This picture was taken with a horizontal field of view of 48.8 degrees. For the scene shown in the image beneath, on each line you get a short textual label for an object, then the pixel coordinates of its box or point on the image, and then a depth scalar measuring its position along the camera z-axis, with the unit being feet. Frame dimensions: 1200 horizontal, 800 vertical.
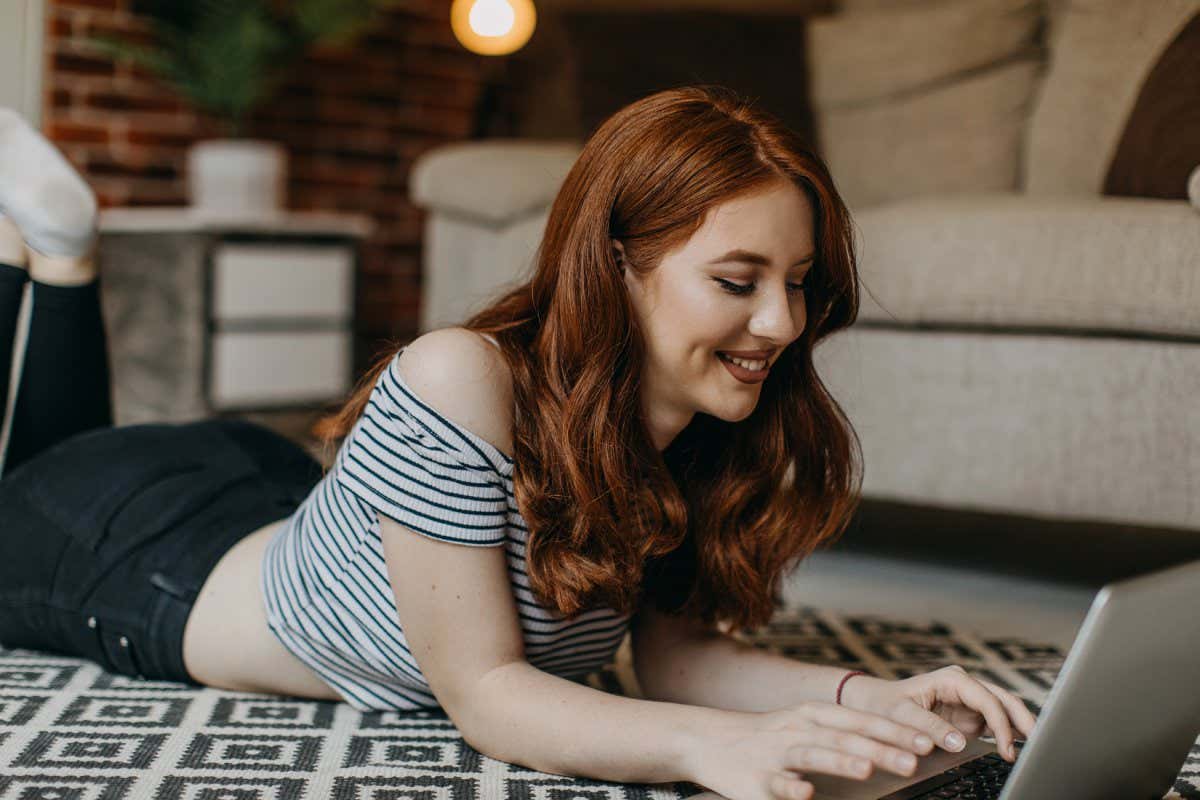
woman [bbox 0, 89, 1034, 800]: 3.26
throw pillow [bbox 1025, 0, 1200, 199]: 5.96
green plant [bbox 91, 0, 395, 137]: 10.14
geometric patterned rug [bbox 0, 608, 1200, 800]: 3.28
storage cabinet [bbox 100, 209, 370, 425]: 9.66
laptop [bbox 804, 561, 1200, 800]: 2.34
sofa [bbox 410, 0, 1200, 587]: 5.43
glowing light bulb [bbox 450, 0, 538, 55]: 9.82
